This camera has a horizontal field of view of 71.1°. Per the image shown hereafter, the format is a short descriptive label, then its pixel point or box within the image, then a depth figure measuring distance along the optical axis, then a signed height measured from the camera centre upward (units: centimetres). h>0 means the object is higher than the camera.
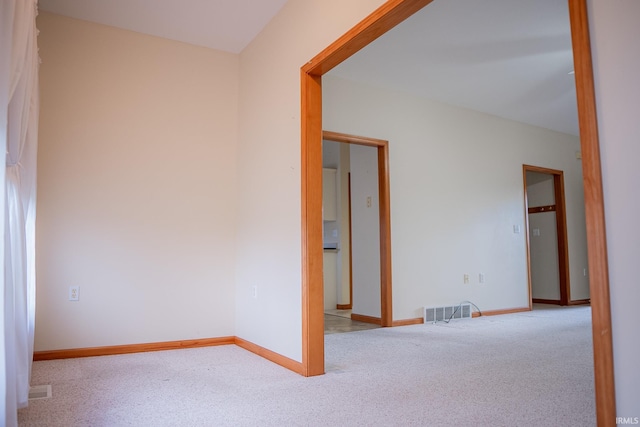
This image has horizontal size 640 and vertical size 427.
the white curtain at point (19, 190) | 157 +32
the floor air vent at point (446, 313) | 475 -67
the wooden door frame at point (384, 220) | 452 +33
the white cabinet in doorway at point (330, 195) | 647 +85
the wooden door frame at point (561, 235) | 636 +21
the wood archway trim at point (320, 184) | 125 +27
